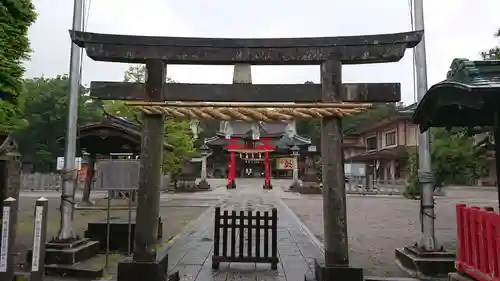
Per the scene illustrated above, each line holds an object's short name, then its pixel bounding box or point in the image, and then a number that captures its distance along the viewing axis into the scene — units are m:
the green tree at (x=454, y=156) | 9.22
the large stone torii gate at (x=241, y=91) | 5.64
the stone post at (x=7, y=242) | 5.06
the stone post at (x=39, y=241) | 5.02
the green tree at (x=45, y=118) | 42.75
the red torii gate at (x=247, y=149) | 37.80
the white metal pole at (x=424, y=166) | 7.21
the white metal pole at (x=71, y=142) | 7.64
